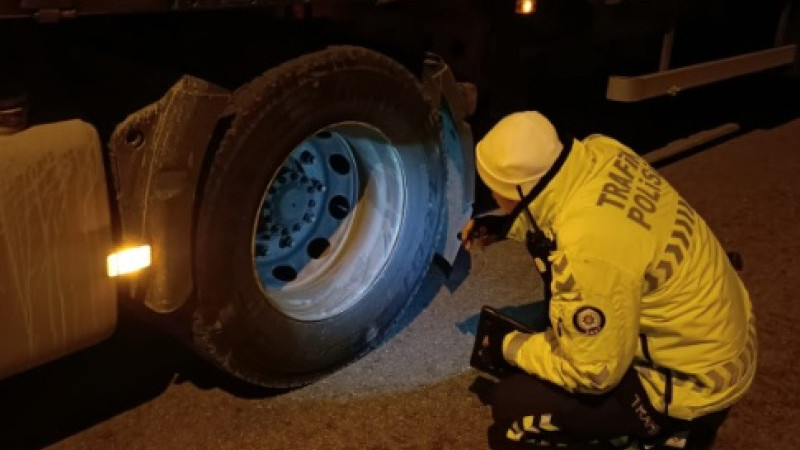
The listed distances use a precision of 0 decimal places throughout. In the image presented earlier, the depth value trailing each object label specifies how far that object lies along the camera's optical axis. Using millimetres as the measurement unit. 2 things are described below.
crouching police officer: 2504
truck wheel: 2859
